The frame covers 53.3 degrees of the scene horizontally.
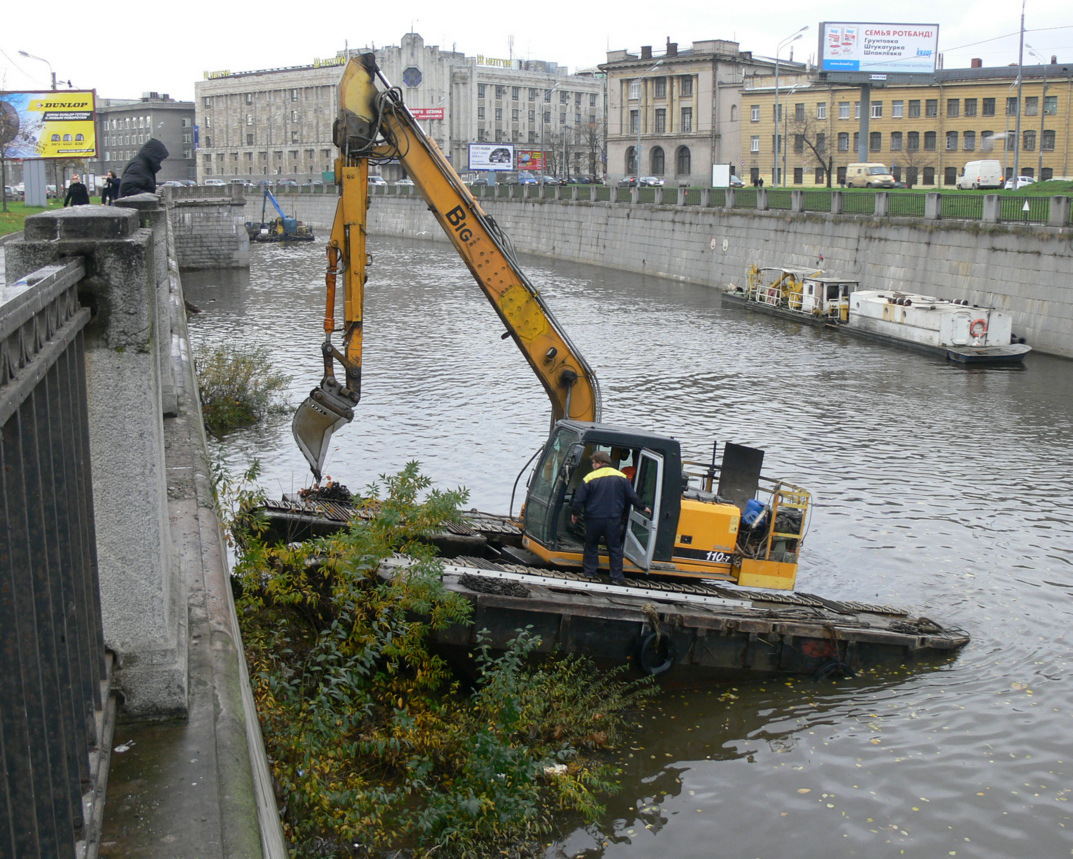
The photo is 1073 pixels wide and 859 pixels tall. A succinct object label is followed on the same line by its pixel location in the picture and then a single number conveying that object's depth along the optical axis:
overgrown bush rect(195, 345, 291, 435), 19.91
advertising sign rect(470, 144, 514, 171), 108.38
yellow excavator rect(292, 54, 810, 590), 10.78
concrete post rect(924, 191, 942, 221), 35.00
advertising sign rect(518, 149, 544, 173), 106.94
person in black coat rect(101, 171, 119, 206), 22.64
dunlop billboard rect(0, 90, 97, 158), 40.41
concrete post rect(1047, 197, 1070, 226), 29.88
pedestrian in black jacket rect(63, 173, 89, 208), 18.67
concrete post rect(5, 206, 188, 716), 4.32
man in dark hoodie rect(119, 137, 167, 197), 14.21
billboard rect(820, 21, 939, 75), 60.00
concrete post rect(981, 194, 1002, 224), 32.53
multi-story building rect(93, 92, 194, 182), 132.75
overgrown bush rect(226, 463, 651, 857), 6.68
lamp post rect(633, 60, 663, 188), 96.25
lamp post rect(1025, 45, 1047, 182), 65.44
